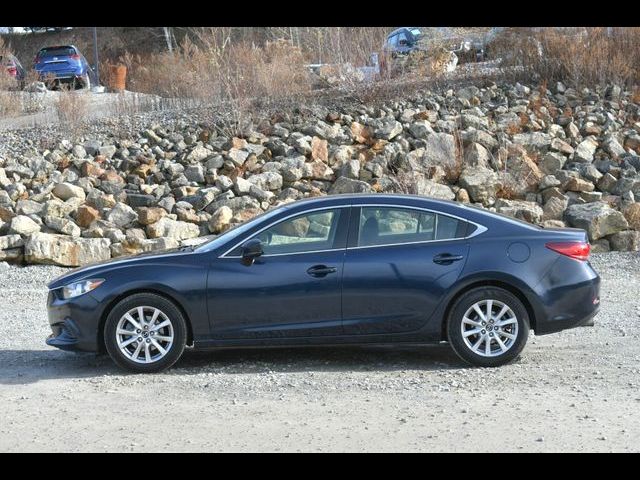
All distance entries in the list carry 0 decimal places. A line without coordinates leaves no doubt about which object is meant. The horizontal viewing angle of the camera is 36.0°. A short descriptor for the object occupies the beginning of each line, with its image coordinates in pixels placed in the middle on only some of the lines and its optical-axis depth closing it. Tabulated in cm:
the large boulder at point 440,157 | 1894
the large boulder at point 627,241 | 1544
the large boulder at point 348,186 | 1798
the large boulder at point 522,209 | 1653
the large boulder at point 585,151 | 1998
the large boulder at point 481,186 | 1791
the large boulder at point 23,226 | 1557
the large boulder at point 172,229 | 1616
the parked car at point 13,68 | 2738
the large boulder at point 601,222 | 1572
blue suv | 3259
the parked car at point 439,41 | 2656
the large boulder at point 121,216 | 1656
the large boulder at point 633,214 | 1650
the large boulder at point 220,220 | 1656
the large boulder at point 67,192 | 1777
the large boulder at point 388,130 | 2059
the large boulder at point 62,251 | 1484
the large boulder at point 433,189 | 1736
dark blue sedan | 822
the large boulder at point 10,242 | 1517
